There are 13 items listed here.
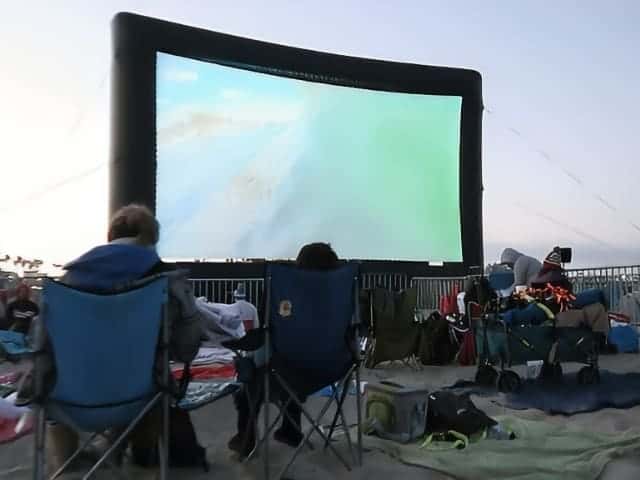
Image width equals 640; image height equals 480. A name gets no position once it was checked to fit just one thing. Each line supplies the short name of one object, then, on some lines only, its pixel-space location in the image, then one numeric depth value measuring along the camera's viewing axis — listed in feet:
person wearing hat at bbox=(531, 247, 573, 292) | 15.80
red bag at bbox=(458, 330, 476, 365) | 17.52
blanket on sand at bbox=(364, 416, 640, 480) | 7.54
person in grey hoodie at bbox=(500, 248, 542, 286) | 20.83
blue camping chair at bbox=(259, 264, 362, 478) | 7.62
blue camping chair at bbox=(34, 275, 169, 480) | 6.08
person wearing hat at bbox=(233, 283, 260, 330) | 18.02
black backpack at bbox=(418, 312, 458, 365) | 17.51
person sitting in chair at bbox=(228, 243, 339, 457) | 7.95
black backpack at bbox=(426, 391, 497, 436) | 9.32
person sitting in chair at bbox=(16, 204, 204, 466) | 6.75
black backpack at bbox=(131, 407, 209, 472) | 7.89
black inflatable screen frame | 25.71
